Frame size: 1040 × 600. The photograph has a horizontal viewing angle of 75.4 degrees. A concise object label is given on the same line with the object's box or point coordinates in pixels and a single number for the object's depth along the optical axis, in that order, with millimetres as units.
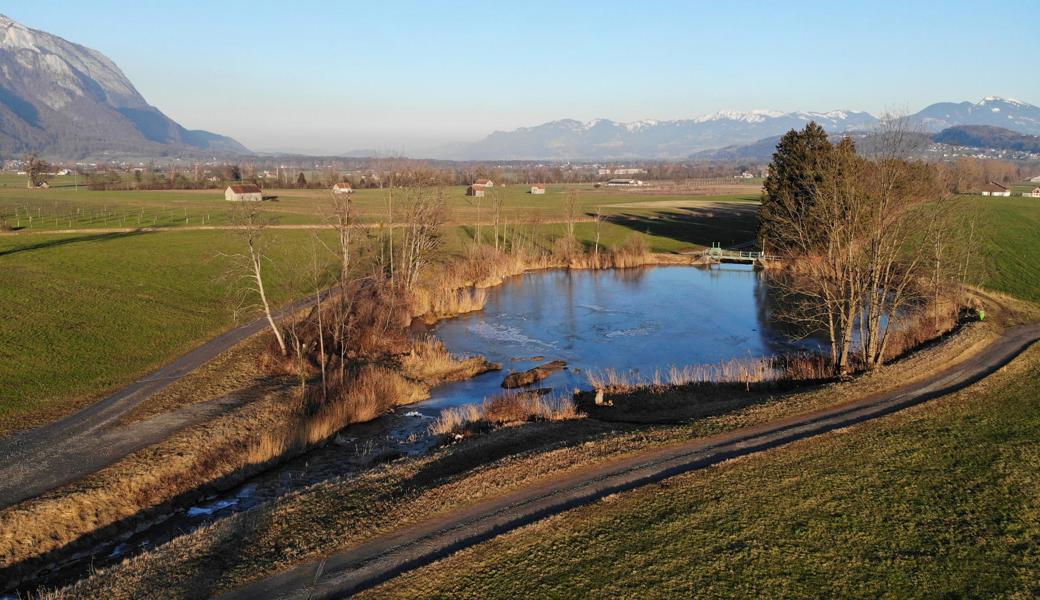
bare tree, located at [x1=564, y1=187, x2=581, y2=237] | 76069
